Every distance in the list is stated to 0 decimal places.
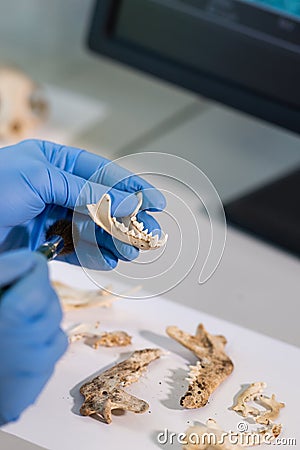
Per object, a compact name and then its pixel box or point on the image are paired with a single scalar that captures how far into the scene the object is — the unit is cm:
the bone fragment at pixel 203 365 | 82
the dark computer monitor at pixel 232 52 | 100
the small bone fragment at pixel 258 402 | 82
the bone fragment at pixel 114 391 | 80
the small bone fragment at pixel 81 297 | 92
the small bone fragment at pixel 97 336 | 88
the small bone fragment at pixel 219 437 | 78
